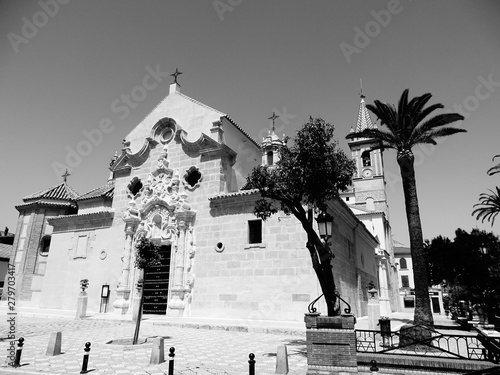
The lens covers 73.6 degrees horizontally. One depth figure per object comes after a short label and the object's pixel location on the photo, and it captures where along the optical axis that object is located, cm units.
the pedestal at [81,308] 1767
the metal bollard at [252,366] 626
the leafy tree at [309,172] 1030
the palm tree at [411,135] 1480
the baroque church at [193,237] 1661
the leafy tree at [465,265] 3309
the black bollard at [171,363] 661
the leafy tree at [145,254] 1255
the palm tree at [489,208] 2750
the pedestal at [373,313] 1494
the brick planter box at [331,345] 765
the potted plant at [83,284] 1833
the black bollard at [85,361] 730
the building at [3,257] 4032
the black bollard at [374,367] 592
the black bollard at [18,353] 766
